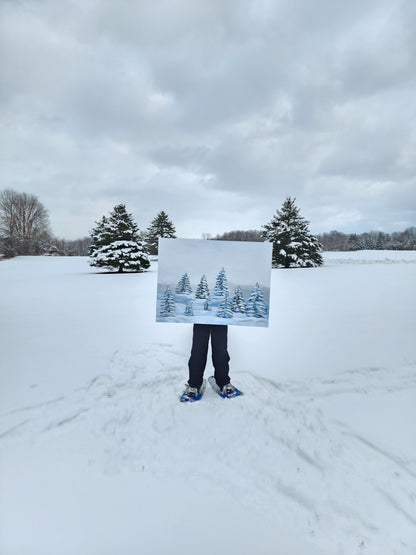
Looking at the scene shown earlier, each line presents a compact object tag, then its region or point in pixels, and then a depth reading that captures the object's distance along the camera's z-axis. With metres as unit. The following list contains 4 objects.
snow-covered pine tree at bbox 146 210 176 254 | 31.88
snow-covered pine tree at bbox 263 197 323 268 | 21.80
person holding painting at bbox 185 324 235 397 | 3.28
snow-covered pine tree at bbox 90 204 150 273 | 17.97
